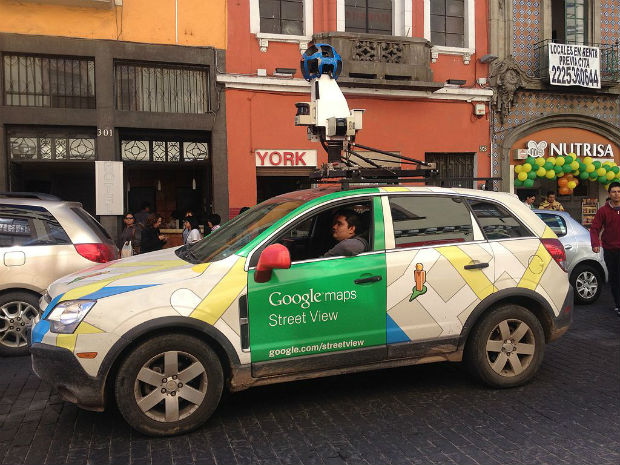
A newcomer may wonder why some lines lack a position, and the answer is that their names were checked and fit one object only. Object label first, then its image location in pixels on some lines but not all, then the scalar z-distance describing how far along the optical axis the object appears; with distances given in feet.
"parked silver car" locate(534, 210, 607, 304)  30.19
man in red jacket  26.40
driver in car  14.57
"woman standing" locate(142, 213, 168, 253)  32.21
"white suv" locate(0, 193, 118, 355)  20.54
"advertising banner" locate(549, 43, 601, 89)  48.32
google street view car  12.61
